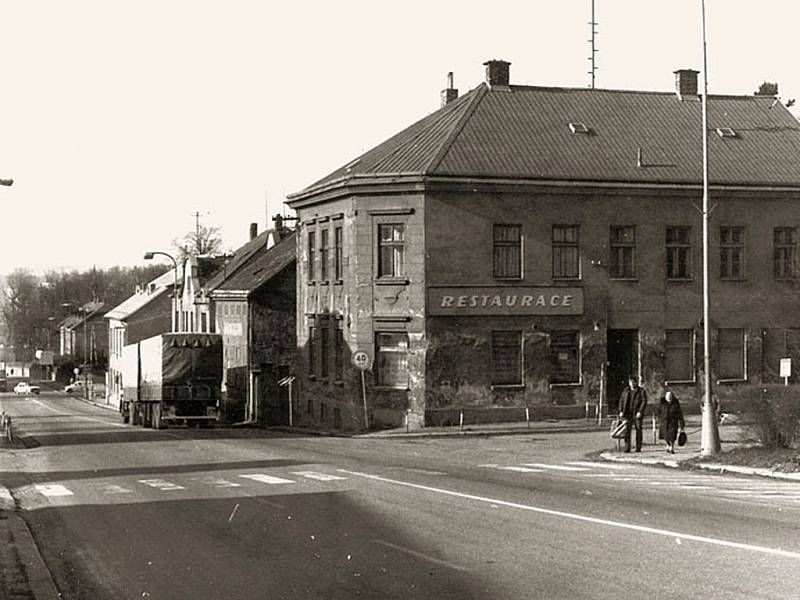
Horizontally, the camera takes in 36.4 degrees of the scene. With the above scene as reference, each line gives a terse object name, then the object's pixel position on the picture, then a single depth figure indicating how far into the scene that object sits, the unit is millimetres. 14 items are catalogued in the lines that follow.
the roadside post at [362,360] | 39344
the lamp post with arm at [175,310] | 84625
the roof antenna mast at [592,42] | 53531
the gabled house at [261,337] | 60906
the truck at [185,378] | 46094
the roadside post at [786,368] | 31531
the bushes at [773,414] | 21859
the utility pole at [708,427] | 24516
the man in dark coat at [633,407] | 27172
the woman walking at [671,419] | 26359
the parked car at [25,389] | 127375
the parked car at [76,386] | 124850
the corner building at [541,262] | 39594
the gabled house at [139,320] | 99312
